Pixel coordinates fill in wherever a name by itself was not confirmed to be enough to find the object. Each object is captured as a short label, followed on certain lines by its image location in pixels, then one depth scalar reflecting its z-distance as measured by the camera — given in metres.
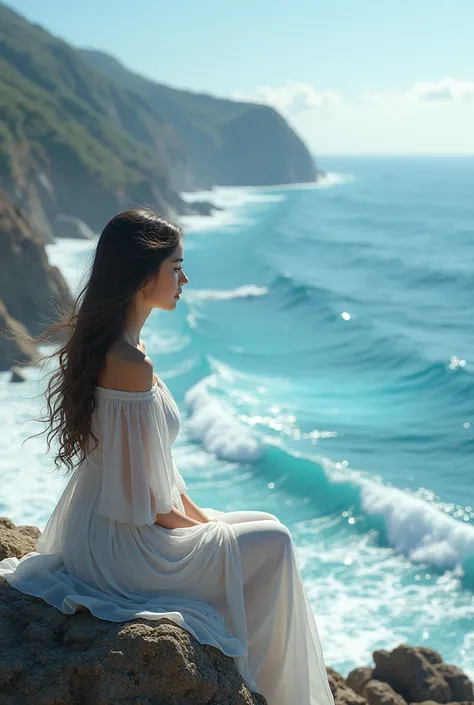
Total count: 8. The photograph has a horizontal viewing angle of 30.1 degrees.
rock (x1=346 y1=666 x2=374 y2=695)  7.93
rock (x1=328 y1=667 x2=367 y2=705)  6.20
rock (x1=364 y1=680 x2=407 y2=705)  7.20
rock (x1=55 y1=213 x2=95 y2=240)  52.66
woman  4.27
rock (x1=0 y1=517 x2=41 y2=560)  5.08
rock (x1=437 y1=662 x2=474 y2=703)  7.91
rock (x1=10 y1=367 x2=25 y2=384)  20.69
